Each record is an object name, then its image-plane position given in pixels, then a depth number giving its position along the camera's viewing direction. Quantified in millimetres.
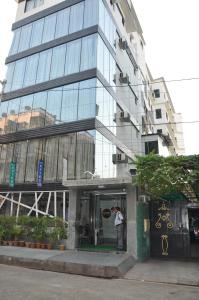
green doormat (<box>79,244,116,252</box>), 12288
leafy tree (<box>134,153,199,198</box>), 9945
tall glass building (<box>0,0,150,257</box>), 14794
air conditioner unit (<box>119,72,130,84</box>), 22859
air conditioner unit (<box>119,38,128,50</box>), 24266
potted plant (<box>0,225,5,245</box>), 14211
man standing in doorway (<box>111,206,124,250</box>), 12232
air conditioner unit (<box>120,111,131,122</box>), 22109
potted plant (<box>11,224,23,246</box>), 14023
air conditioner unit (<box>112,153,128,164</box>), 19241
